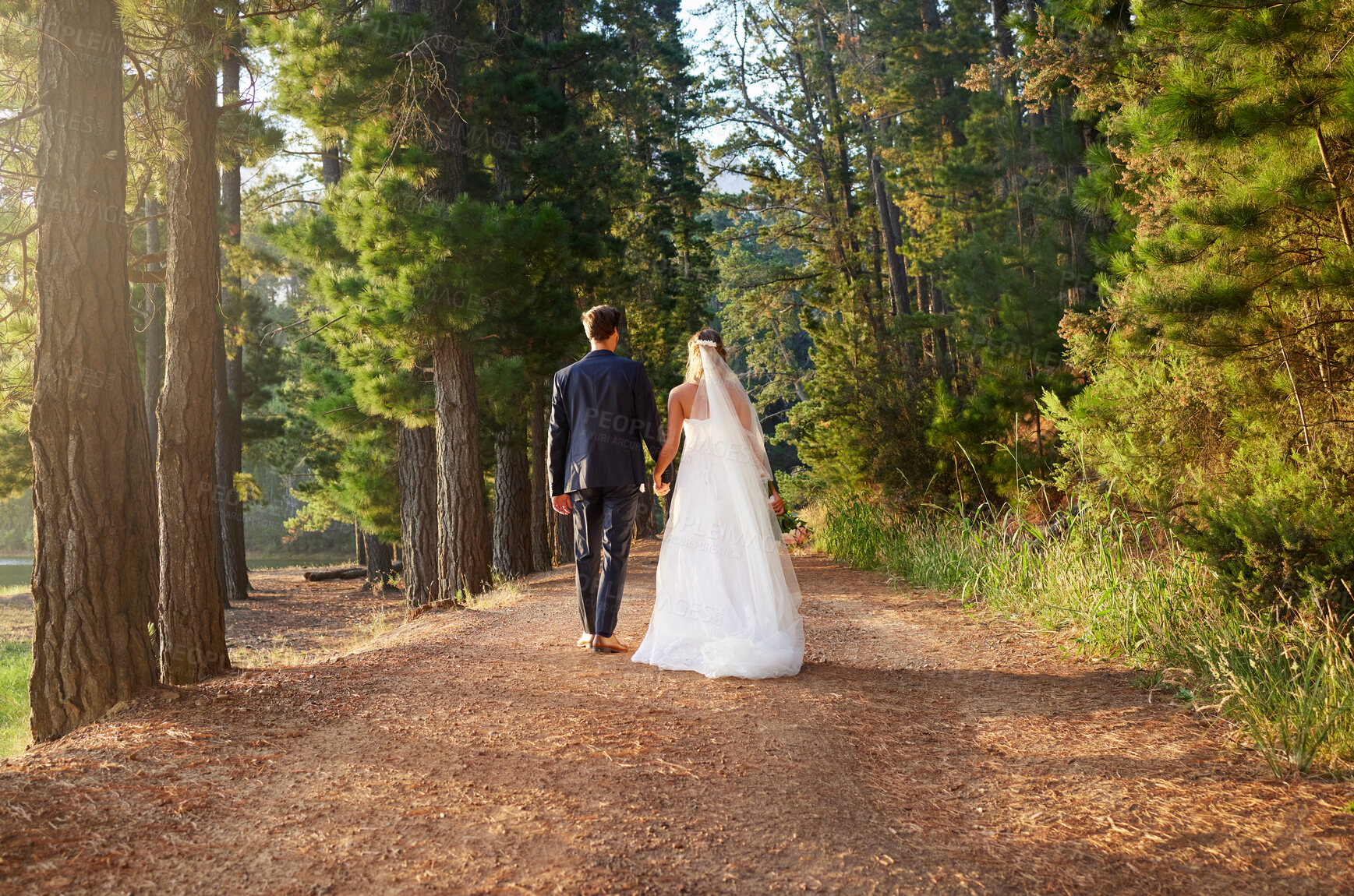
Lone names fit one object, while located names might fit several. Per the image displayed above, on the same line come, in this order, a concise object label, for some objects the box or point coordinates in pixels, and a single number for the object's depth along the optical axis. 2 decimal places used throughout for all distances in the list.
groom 5.38
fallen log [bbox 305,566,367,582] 22.98
